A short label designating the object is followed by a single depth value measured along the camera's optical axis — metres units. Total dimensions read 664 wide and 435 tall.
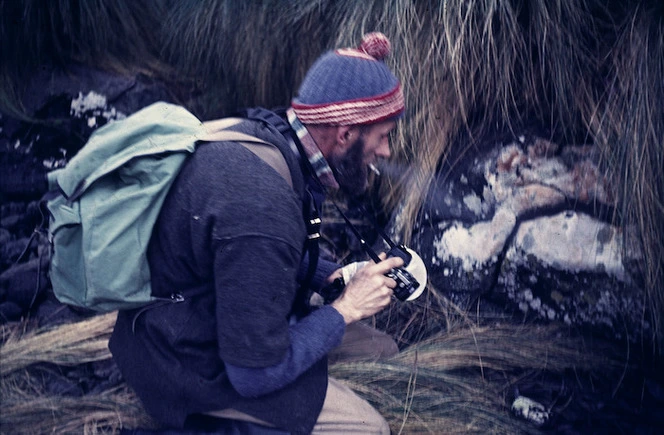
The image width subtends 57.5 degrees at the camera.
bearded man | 1.40
